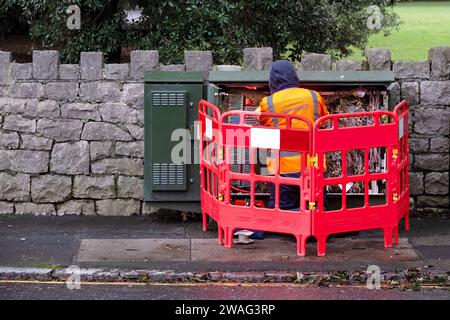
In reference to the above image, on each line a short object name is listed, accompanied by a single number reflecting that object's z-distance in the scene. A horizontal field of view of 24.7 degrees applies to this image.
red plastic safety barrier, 9.32
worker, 9.70
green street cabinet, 10.60
